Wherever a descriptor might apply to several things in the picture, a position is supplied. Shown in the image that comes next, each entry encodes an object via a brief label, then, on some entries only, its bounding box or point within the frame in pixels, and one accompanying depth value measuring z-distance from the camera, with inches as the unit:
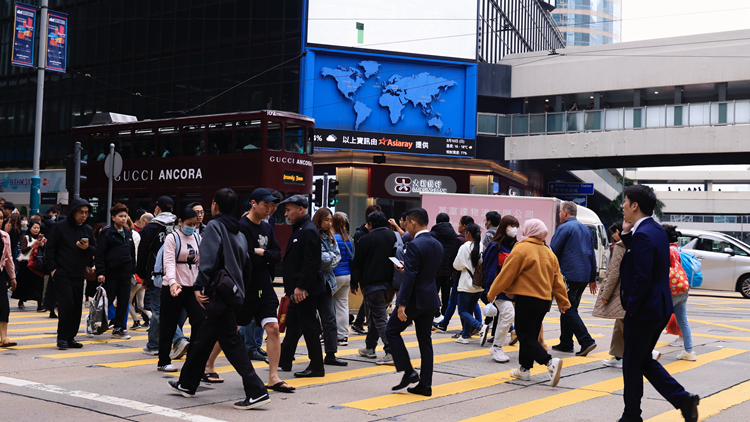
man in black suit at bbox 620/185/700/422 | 214.5
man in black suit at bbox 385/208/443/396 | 271.3
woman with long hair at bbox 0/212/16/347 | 351.9
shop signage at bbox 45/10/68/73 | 853.2
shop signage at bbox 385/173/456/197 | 1304.1
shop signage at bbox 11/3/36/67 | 823.1
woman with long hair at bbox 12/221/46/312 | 520.1
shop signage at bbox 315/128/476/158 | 1272.1
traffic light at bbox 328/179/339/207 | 873.5
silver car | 848.3
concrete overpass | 1211.9
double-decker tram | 780.6
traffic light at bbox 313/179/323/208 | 852.6
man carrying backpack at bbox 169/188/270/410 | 240.4
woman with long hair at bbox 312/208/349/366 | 323.3
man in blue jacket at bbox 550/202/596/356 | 383.6
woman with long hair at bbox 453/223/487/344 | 412.5
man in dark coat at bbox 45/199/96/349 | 361.4
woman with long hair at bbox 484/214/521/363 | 352.2
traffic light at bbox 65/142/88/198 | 691.4
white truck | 857.5
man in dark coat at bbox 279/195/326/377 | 294.1
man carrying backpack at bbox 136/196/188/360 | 350.6
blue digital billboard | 1266.0
